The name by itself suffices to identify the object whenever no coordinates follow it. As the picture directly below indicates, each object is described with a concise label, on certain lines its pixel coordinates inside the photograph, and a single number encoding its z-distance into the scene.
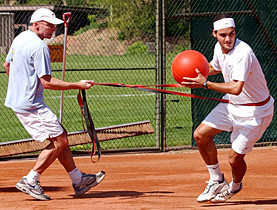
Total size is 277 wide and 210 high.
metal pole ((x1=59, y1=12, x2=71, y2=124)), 19.72
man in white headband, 12.78
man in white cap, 13.47
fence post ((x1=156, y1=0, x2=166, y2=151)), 20.84
